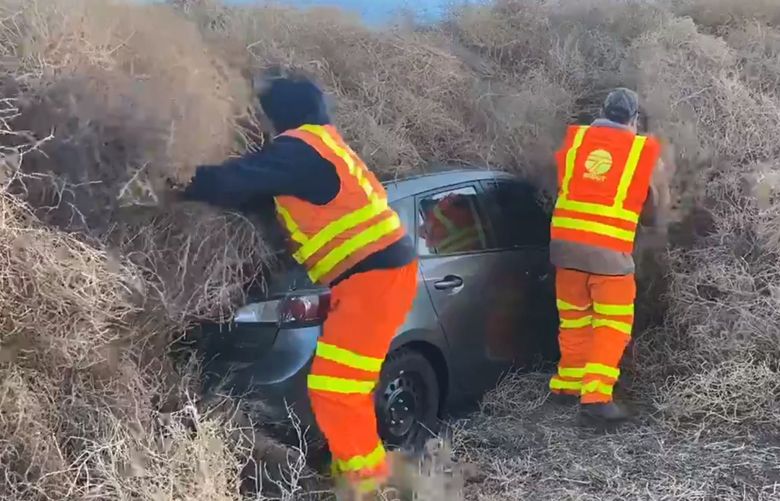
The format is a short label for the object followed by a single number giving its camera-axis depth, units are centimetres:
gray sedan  444
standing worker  559
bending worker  416
